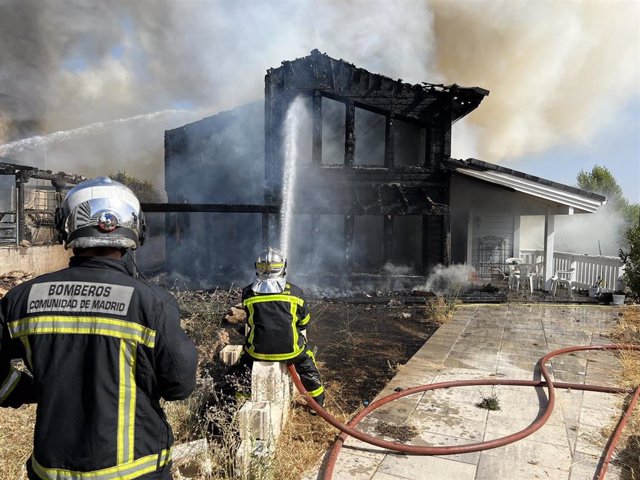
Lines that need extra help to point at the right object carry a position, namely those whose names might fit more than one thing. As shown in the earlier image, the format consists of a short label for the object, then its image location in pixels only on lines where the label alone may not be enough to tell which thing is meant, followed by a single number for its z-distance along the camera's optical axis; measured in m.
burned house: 12.92
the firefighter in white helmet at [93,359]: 1.68
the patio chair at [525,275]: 11.84
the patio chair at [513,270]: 12.06
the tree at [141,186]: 31.20
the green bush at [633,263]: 9.96
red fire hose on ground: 3.31
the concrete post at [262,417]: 2.82
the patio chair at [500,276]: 12.73
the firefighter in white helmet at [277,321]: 3.82
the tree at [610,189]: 29.36
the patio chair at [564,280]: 11.10
